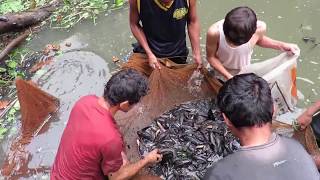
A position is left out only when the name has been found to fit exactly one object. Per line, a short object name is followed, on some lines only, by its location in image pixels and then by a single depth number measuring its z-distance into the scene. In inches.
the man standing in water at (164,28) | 115.5
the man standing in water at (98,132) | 85.5
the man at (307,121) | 98.8
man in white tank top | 101.8
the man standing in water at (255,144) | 62.6
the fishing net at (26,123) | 123.2
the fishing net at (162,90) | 121.5
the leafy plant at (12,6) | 196.8
